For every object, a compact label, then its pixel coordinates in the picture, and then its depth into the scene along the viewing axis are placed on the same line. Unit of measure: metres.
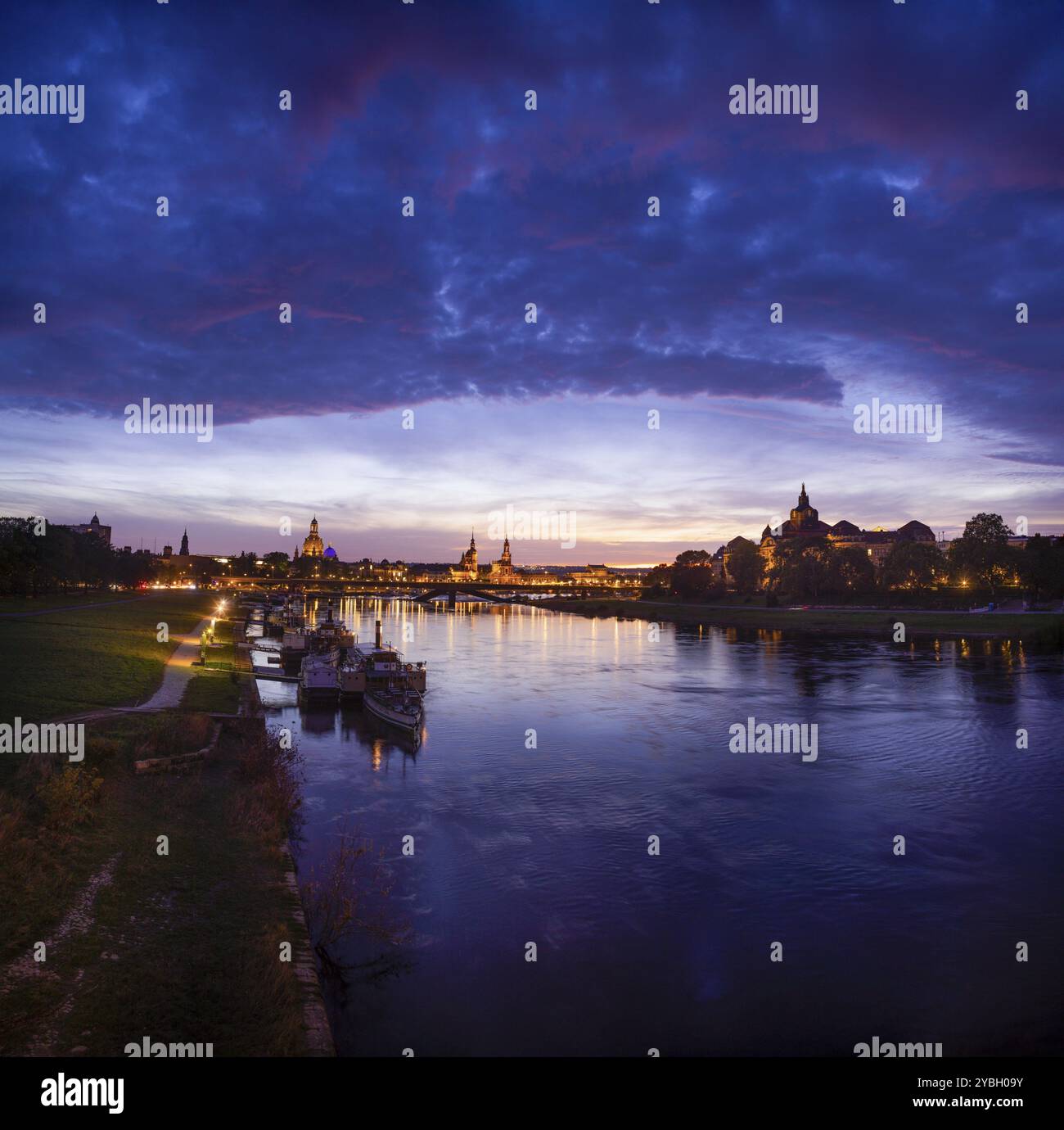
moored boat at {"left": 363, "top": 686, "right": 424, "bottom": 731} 42.12
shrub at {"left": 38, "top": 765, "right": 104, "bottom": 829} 18.39
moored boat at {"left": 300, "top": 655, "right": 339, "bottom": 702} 51.00
